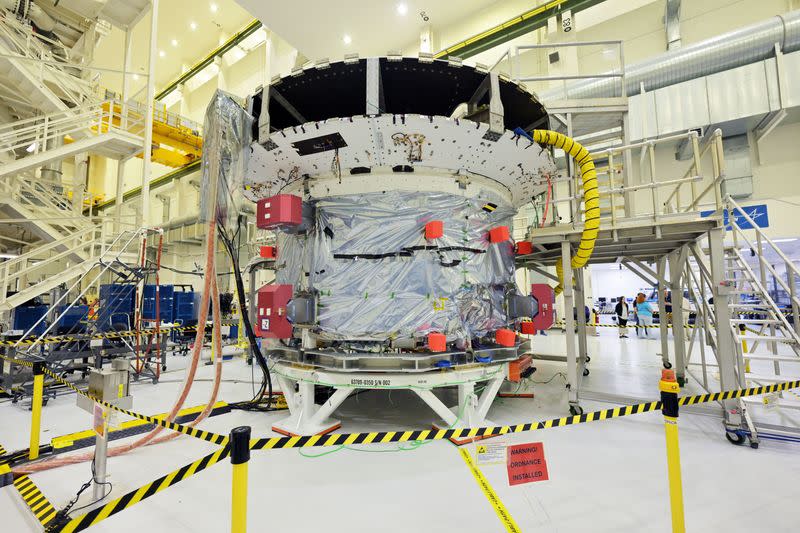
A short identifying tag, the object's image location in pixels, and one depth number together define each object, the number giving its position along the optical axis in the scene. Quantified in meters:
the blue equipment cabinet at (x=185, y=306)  12.14
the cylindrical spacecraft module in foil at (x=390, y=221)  4.17
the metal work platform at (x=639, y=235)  4.32
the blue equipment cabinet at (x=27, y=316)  8.09
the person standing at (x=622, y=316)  12.30
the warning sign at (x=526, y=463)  2.18
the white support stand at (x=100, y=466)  2.63
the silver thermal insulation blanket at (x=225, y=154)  3.05
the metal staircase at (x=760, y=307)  3.85
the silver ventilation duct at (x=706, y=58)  8.35
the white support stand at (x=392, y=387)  3.95
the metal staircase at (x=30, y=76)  8.15
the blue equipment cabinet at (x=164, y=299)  11.35
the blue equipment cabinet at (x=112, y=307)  6.45
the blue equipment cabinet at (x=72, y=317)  7.51
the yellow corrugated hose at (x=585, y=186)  4.55
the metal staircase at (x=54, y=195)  7.67
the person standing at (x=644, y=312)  12.25
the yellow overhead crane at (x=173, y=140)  14.27
